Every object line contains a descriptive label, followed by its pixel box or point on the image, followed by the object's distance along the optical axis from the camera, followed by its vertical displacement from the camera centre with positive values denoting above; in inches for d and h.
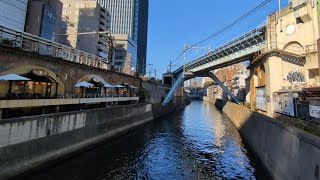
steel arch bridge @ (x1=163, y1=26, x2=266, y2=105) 859.4 +348.4
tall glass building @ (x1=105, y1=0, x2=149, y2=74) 3837.7 +2234.3
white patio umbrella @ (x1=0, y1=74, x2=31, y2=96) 423.1 +43.9
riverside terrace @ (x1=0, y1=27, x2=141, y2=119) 456.3 +69.9
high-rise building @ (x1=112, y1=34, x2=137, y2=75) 3238.8 +1077.7
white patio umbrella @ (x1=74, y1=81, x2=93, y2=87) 658.9 +46.9
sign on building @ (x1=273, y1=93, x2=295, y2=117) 508.4 -11.6
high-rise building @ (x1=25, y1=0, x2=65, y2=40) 1767.6 +957.1
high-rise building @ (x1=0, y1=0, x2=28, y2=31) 1417.0 +845.3
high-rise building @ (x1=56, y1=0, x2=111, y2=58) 2371.0 +1316.5
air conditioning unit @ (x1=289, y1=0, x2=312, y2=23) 648.1 +427.1
